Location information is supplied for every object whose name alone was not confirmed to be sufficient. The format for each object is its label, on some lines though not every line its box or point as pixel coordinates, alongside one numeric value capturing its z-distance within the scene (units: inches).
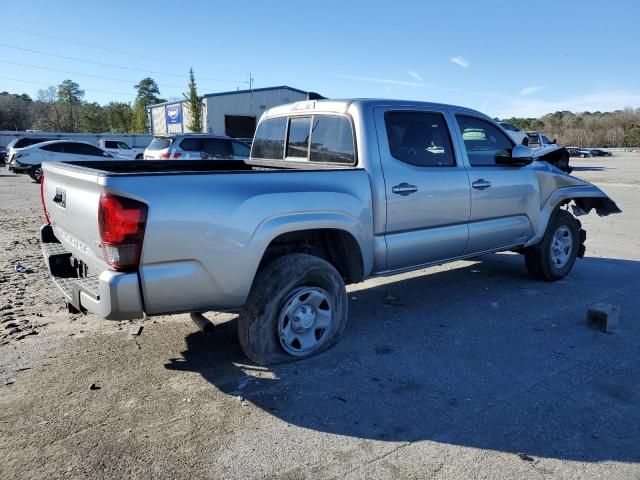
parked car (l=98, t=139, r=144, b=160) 1033.6
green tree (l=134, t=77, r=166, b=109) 3705.0
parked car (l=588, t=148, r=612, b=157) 2472.9
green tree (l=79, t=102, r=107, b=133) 3472.0
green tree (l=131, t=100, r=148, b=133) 2822.3
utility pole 1469.2
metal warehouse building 1465.3
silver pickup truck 122.9
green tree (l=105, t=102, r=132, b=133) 3257.9
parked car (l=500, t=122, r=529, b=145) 653.3
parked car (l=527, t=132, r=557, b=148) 1157.0
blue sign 1694.1
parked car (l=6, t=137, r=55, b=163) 896.3
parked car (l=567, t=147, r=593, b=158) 2234.7
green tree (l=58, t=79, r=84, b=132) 3570.4
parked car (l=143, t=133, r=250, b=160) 617.3
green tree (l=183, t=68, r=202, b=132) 1559.8
